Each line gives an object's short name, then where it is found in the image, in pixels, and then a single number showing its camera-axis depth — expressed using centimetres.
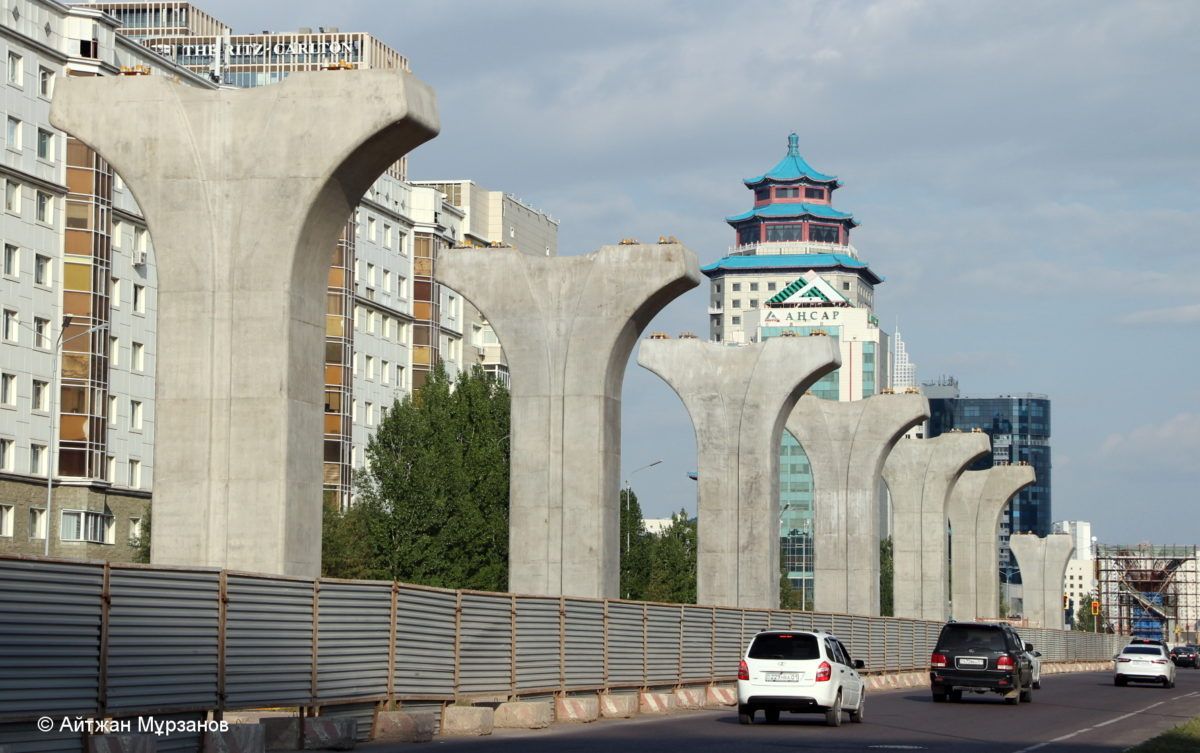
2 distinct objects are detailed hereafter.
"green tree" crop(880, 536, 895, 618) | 15000
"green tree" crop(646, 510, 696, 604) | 10725
